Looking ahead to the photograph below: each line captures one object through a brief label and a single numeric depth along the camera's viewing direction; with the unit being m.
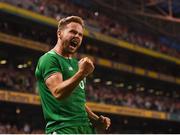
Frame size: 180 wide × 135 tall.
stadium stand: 21.12
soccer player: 3.19
